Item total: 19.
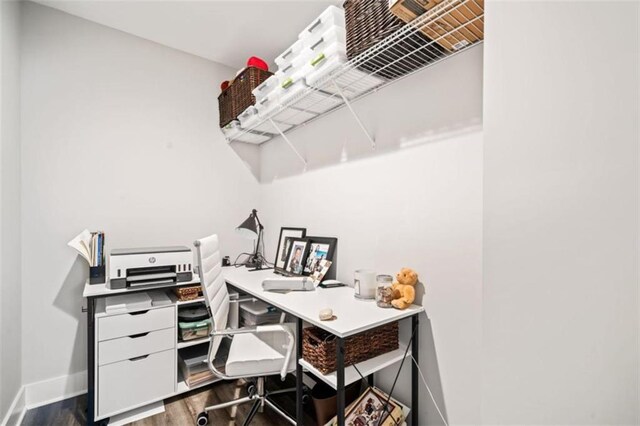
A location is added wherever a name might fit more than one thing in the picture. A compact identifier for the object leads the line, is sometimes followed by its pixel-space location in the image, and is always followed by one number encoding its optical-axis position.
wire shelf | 1.11
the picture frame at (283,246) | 2.28
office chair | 1.50
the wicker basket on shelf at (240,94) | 2.20
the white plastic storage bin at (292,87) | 1.71
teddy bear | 1.41
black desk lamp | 2.35
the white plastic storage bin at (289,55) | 1.71
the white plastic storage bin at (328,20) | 1.48
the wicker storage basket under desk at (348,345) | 1.29
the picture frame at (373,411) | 1.41
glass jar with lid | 1.43
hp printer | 1.86
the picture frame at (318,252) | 1.97
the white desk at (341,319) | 1.19
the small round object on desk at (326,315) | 1.26
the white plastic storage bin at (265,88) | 1.95
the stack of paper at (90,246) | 1.94
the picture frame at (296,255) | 2.10
